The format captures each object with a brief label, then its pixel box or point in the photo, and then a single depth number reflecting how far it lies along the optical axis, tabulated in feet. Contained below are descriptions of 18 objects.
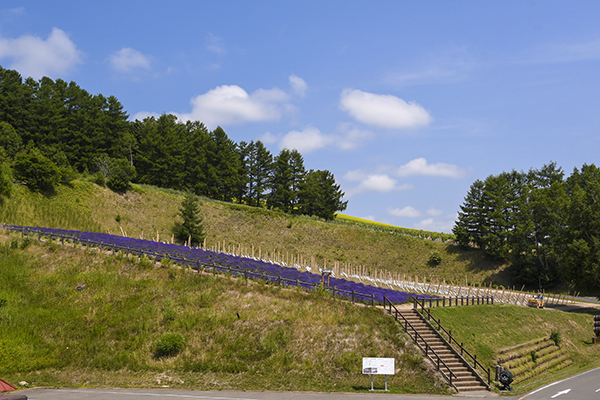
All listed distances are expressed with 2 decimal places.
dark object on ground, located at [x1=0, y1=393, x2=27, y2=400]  56.44
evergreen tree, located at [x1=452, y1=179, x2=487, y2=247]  267.18
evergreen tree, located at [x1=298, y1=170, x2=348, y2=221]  331.36
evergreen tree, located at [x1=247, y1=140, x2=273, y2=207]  330.95
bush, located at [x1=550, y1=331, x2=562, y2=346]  112.78
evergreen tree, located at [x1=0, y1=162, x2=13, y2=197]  178.70
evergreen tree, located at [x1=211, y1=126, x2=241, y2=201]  319.47
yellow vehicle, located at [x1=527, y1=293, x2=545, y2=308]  149.11
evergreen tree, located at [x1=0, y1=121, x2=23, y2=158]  256.93
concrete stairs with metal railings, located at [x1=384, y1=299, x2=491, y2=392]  77.51
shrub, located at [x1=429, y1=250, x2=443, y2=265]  255.91
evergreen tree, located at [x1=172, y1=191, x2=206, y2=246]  221.87
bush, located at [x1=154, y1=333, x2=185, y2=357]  84.53
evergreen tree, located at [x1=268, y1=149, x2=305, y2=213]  322.92
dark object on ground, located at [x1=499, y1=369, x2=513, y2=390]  78.23
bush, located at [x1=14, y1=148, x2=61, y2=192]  200.34
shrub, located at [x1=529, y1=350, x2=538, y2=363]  97.14
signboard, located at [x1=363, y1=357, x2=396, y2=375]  72.79
